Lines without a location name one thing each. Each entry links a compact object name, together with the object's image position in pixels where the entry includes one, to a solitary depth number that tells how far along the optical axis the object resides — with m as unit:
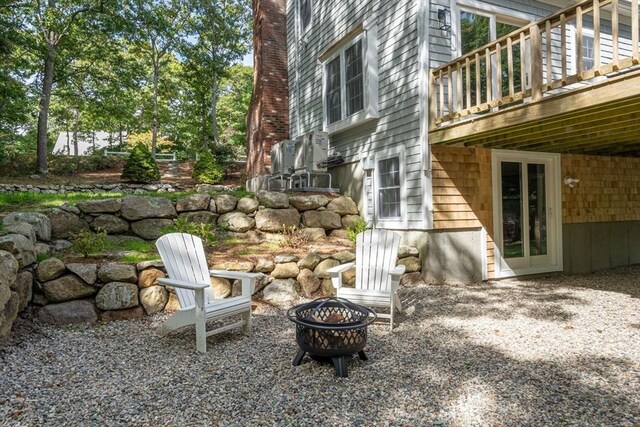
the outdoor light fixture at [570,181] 6.95
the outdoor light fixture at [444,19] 5.65
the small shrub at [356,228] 6.60
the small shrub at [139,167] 12.62
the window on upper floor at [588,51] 6.79
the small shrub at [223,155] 16.16
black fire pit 2.77
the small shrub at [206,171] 13.78
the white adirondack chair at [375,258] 4.49
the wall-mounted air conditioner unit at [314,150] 7.77
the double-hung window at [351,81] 6.70
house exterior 5.00
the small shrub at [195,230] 5.66
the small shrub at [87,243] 4.65
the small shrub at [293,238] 5.99
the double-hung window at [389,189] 6.38
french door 6.36
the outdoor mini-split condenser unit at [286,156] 8.54
